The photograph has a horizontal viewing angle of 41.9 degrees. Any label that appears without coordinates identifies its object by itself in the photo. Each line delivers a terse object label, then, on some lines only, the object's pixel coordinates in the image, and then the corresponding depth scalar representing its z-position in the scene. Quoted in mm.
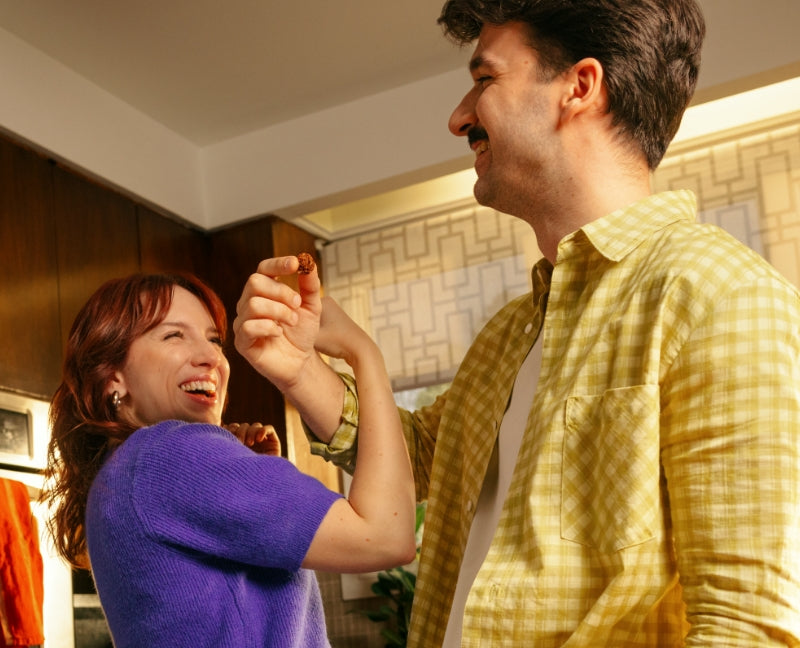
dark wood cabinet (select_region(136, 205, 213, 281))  4184
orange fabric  2912
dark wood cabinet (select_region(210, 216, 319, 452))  4277
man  1006
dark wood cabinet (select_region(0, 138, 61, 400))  3369
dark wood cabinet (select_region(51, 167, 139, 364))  3711
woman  1361
